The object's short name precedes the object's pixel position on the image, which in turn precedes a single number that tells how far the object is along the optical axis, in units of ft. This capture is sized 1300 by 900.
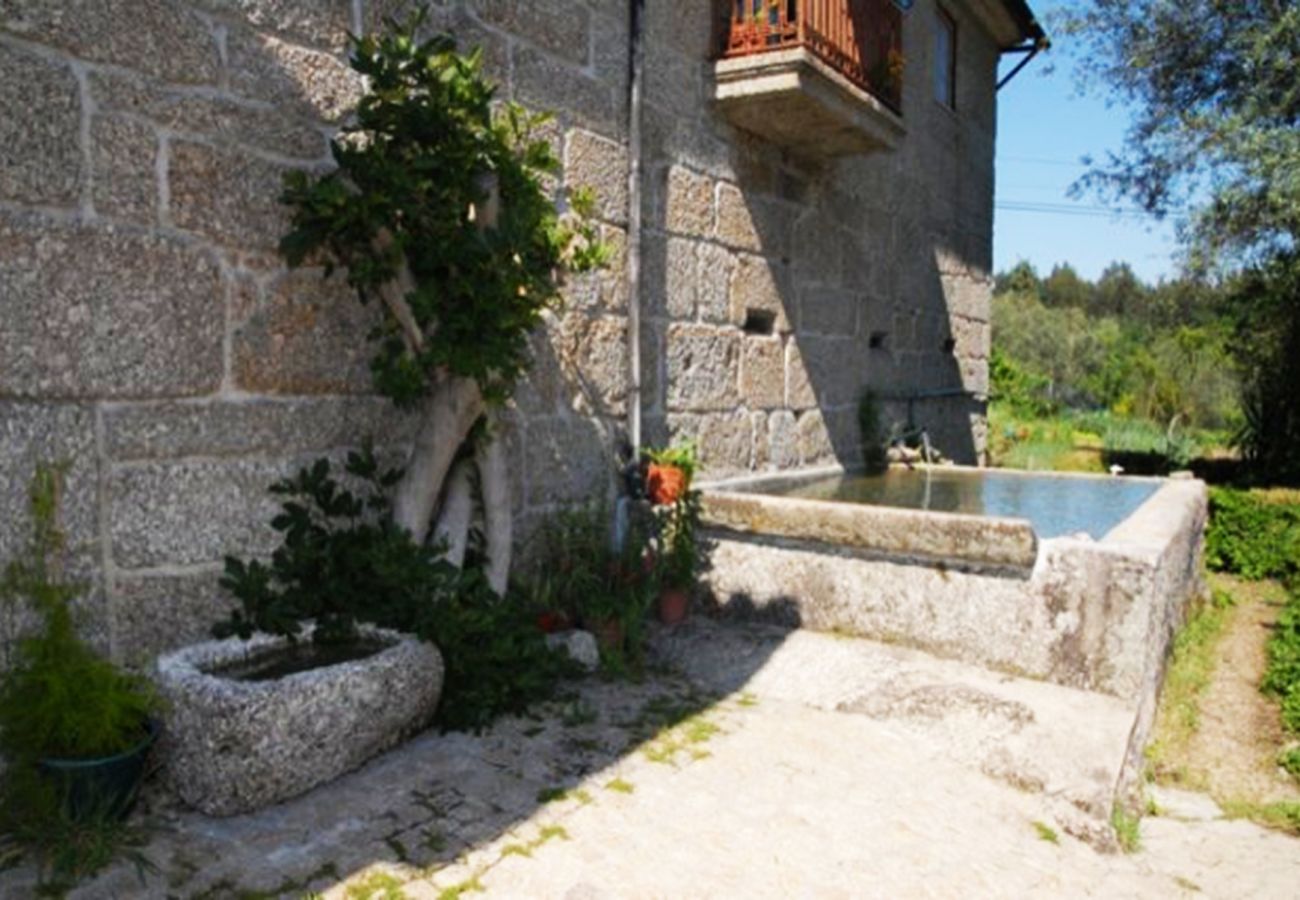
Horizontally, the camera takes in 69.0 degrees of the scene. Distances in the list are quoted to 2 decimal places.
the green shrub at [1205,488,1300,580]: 23.04
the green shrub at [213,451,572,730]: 9.61
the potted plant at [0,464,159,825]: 7.31
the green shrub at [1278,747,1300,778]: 11.47
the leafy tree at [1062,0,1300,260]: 28.66
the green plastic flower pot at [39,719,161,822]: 7.25
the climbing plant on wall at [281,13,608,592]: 9.71
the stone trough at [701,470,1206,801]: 10.86
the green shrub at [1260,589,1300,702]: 13.29
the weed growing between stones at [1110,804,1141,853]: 8.88
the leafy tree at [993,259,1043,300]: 157.99
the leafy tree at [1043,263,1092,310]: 183.62
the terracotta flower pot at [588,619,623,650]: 12.40
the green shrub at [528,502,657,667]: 12.51
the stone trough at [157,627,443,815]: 7.64
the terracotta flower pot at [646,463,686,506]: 14.58
